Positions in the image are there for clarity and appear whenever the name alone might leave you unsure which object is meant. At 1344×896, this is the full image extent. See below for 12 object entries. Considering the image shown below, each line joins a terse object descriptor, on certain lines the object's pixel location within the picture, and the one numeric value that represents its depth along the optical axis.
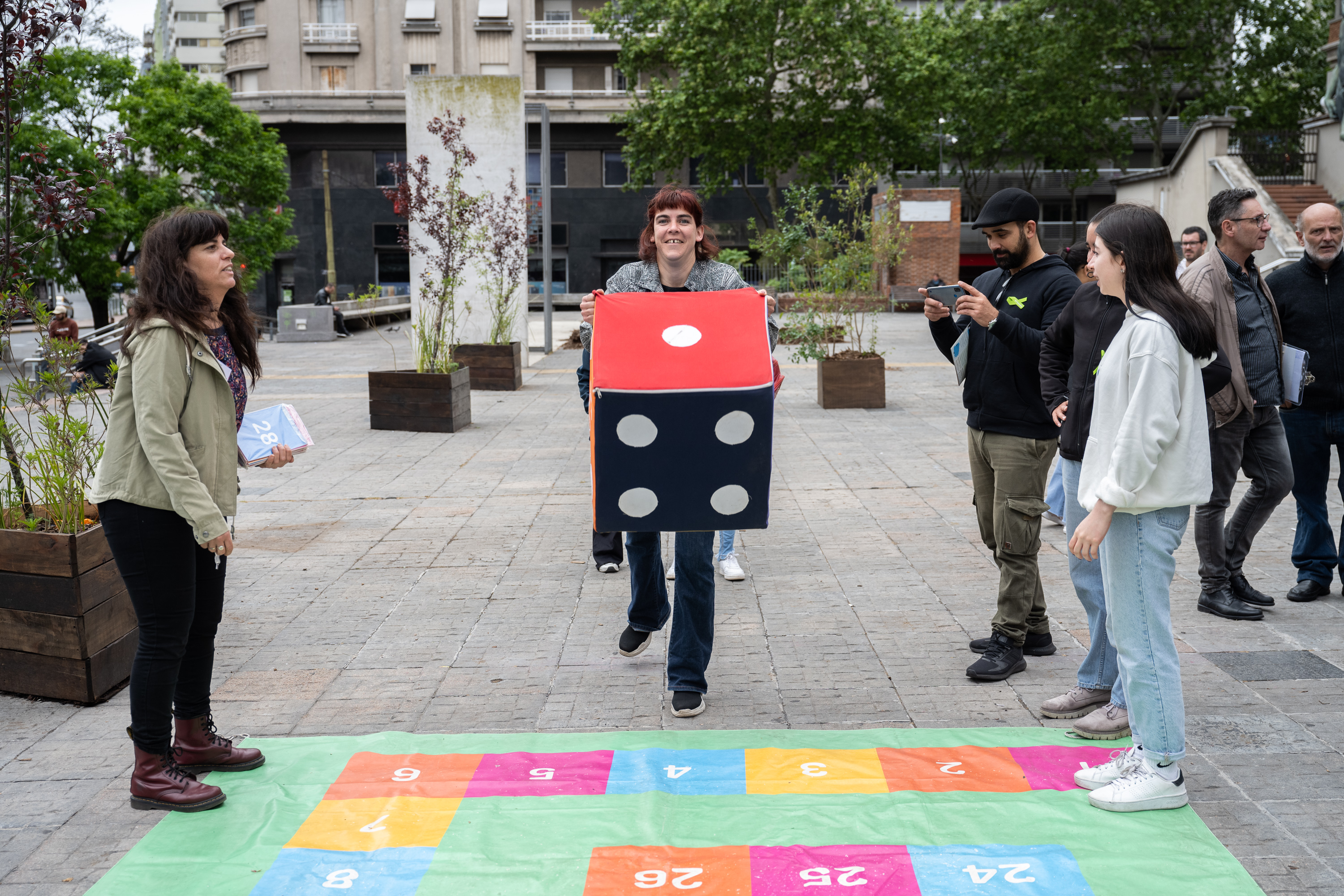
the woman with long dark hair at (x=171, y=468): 3.45
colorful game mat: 3.17
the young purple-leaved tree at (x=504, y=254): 17.44
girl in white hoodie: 3.41
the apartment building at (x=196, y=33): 83.00
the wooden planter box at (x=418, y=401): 12.45
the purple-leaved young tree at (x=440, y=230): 13.19
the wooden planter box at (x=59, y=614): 4.46
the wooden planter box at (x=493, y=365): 16.53
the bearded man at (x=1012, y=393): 4.55
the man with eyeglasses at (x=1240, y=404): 5.46
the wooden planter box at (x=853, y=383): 13.99
